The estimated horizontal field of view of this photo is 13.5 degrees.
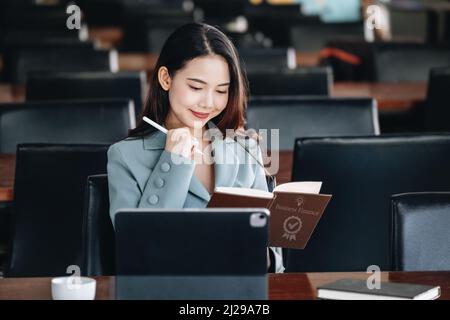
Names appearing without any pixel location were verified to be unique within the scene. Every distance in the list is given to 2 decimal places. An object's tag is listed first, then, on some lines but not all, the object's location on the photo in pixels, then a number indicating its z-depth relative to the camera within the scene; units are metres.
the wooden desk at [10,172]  5.05
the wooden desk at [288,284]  3.17
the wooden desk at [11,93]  8.06
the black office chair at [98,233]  3.87
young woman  3.76
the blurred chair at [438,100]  7.56
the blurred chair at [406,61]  9.07
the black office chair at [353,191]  4.69
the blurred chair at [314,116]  6.04
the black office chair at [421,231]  3.71
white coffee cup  3.00
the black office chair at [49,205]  4.79
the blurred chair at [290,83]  7.42
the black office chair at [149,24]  11.27
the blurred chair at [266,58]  8.88
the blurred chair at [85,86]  7.26
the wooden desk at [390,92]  8.19
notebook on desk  2.97
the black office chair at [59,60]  8.92
